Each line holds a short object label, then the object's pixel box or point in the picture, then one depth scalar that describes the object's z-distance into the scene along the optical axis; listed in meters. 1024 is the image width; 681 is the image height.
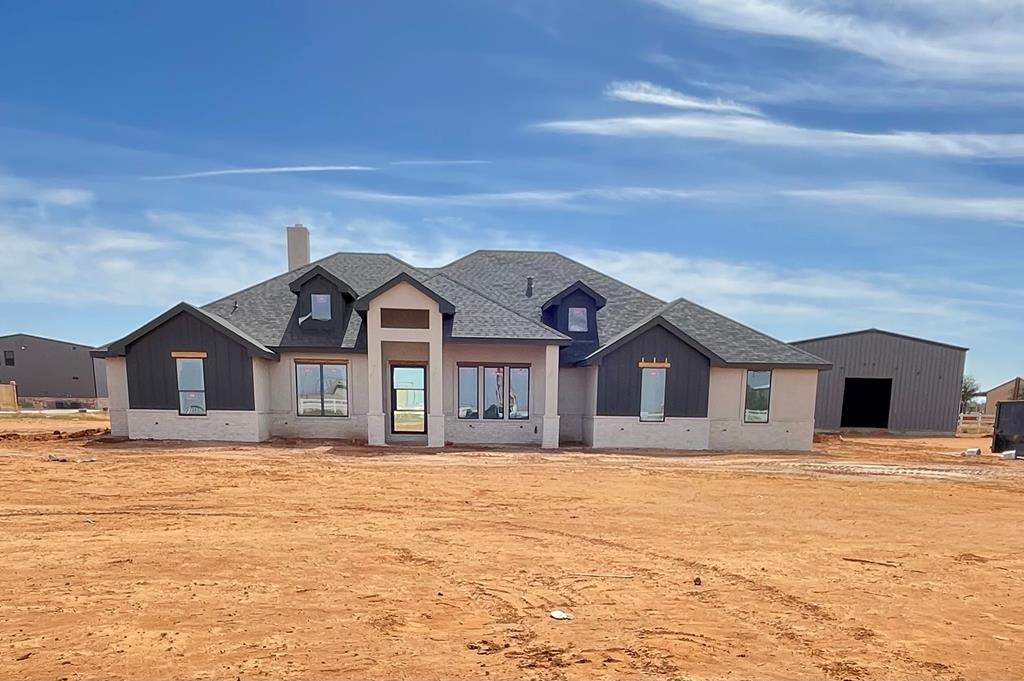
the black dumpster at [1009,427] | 17.33
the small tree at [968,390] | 47.28
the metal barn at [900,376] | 24.03
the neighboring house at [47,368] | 41.03
